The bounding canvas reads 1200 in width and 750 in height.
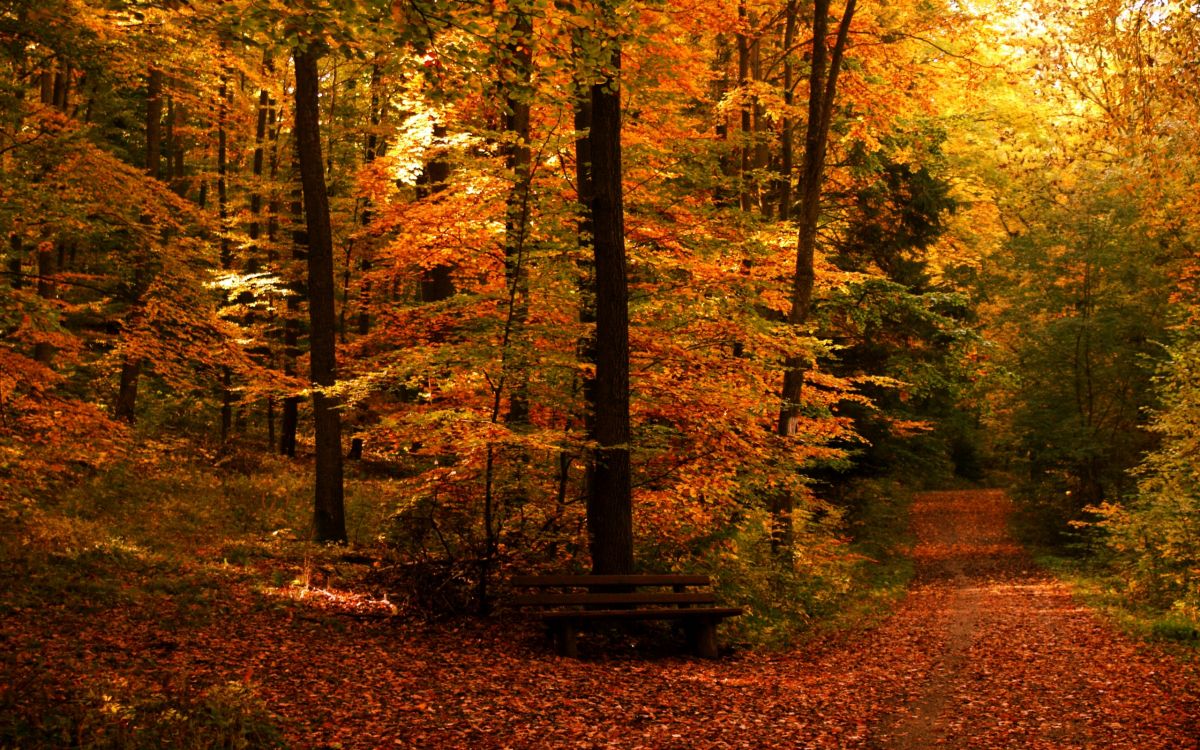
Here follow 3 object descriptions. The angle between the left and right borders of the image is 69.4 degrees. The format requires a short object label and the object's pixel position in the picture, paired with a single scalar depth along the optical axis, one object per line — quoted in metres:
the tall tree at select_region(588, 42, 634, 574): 10.05
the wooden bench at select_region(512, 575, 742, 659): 9.47
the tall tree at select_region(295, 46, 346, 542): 13.50
